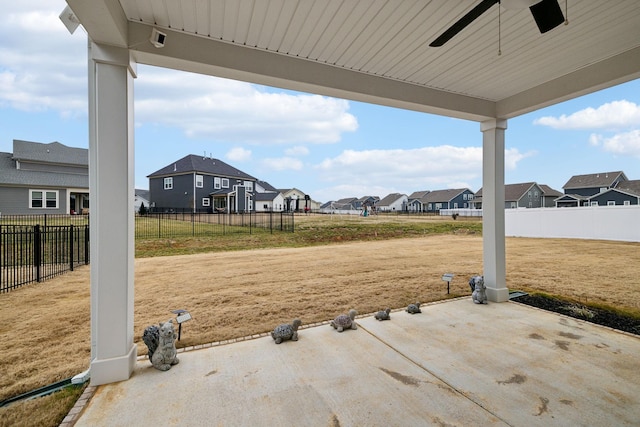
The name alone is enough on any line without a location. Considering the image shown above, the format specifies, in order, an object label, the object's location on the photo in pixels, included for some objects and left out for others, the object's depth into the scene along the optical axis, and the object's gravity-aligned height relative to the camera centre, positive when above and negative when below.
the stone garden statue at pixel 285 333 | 2.75 -1.22
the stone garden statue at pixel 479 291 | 3.92 -1.15
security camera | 2.08 +1.34
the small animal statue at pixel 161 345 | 2.25 -1.09
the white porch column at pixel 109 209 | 2.06 +0.03
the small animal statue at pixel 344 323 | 3.04 -1.24
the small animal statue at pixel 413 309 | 3.58 -1.27
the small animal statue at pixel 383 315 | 3.36 -1.27
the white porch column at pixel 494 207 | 3.91 +0.06
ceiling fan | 1.57 +1.16
